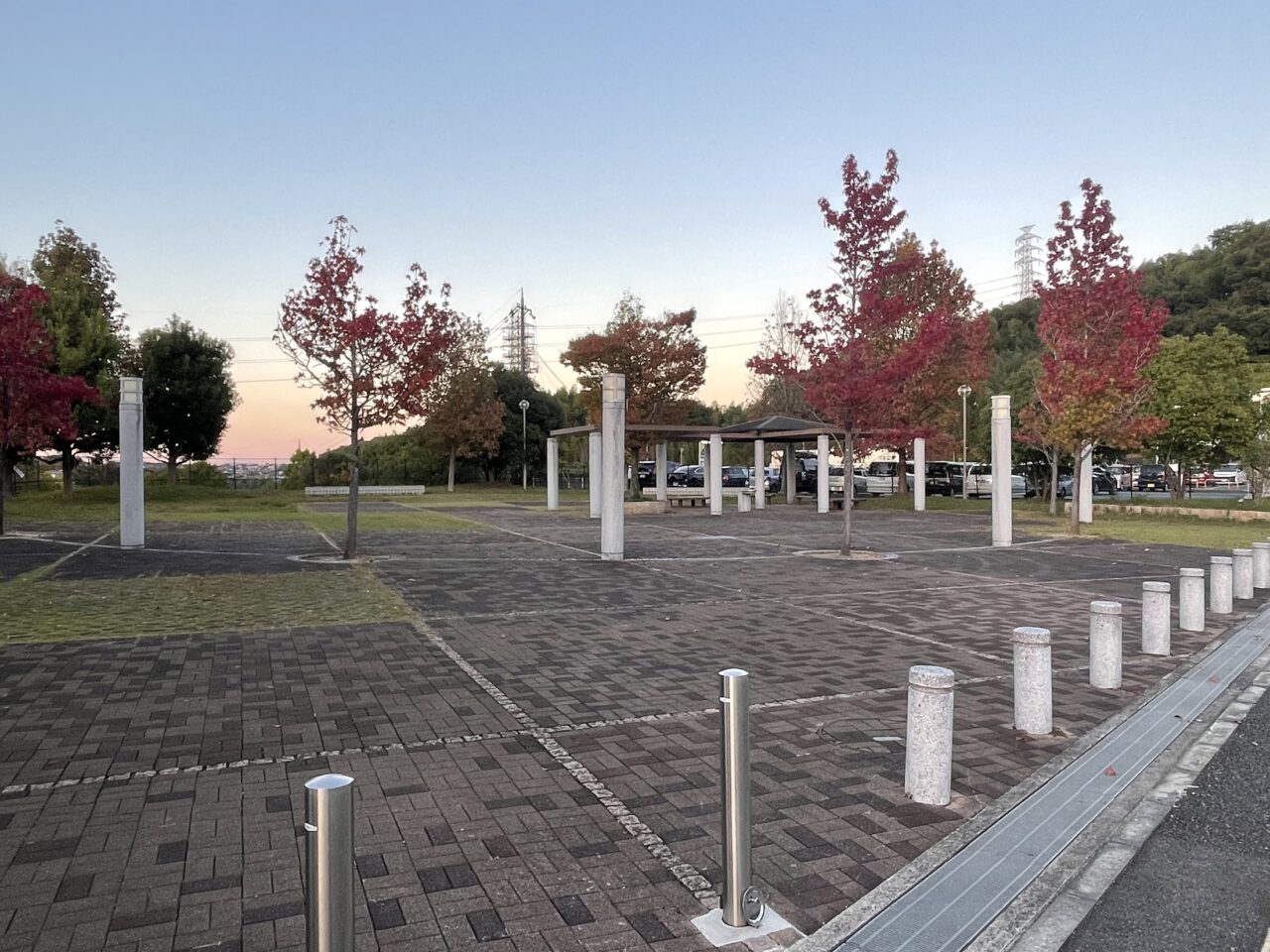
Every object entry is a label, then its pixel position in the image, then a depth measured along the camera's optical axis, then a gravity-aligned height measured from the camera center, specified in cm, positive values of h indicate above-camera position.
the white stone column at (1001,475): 1786 +4
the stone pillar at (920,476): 3244 +2
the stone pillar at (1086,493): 2437 -47
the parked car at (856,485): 3931 -42
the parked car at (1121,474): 4454 +19
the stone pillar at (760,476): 3394 -1
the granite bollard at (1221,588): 1017 -131
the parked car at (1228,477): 5272 +5
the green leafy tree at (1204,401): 2652 +244
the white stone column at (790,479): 3709 -14
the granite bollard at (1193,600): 907 -130
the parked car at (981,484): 4081 -35
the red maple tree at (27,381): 1745 +191
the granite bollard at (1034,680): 541 -129
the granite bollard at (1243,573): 1130 -126
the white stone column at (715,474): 2967 +5
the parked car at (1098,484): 3906 -33
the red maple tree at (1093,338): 1938 +325
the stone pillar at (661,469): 3114 +23
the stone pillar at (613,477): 1467 -3
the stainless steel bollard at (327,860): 217 -98
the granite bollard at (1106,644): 659 -129
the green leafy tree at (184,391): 3334 +324
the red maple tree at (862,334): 1491 +255
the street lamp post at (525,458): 4806 +97
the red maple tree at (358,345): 1383 +211
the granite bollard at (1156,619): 791 -131
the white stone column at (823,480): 3161 -15
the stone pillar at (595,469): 2678 +19
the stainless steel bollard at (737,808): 311 -122
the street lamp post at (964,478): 4033 -9
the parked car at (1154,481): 4300 -17
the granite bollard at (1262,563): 1225 -122
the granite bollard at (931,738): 430 -132
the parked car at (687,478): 5260 -16
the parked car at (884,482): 4384 -29
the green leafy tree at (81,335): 2978 +487
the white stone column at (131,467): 1603 +11
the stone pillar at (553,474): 3191 +3
